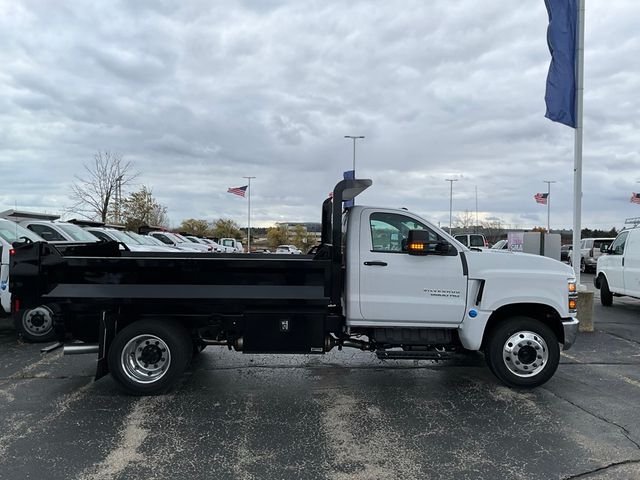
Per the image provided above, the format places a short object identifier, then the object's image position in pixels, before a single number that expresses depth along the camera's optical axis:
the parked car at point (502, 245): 26.10
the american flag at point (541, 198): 46.31
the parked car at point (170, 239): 24.21
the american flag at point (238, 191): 42.40
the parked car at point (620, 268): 11.13
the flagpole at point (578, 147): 10.14
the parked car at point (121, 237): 15.27
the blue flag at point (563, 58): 10.14
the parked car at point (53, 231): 12.83
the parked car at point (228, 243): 42.48
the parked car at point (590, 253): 26.03
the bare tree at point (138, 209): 38.91
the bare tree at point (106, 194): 34.53
